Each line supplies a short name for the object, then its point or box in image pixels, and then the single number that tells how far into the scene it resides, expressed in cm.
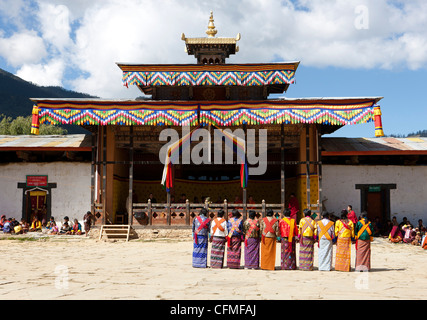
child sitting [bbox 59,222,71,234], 1802
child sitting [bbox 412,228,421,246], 1539
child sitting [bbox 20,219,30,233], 1793
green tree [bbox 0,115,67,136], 4194
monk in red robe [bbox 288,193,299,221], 1810
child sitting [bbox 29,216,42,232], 1833
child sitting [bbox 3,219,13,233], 1758
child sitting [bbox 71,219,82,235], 1798
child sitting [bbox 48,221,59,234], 1792
